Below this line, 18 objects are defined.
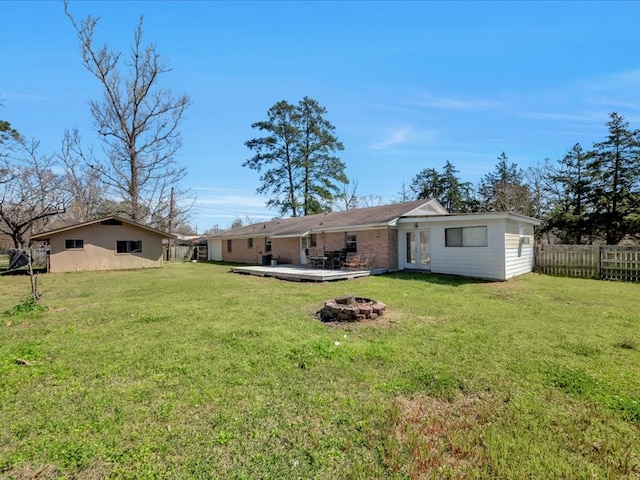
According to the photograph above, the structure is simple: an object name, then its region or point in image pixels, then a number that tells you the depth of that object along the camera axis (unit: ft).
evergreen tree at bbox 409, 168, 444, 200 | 117.19
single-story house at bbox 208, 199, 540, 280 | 41.75
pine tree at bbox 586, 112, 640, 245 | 71.00
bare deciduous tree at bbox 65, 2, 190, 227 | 81.30
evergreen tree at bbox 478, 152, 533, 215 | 96.12
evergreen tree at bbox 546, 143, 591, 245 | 77.51
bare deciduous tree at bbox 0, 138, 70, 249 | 76.35
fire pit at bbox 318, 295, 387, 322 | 22.40
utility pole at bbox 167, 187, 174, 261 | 102.47
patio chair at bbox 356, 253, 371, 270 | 52.90
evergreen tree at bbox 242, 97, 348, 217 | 108.58
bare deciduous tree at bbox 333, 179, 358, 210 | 122.28
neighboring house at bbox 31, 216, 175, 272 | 64.00
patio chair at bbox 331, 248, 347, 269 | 57.26
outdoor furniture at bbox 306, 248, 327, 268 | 59.54
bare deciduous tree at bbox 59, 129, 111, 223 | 91.30
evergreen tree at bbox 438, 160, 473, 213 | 113.80
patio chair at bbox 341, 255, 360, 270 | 52.03
